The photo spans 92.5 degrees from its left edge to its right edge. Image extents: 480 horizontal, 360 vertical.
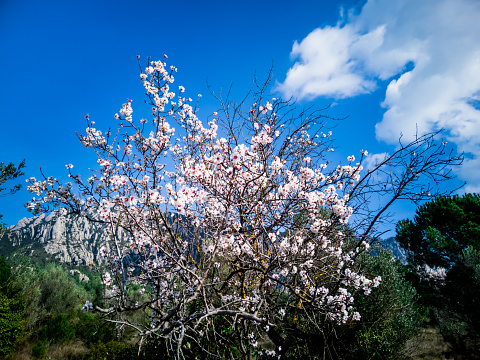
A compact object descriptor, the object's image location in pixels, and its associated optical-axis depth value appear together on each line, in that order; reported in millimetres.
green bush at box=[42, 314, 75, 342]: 10398
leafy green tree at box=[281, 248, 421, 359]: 5875
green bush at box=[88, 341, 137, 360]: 5311
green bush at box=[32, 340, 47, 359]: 8650
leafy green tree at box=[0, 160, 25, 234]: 12320
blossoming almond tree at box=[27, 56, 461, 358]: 3475
